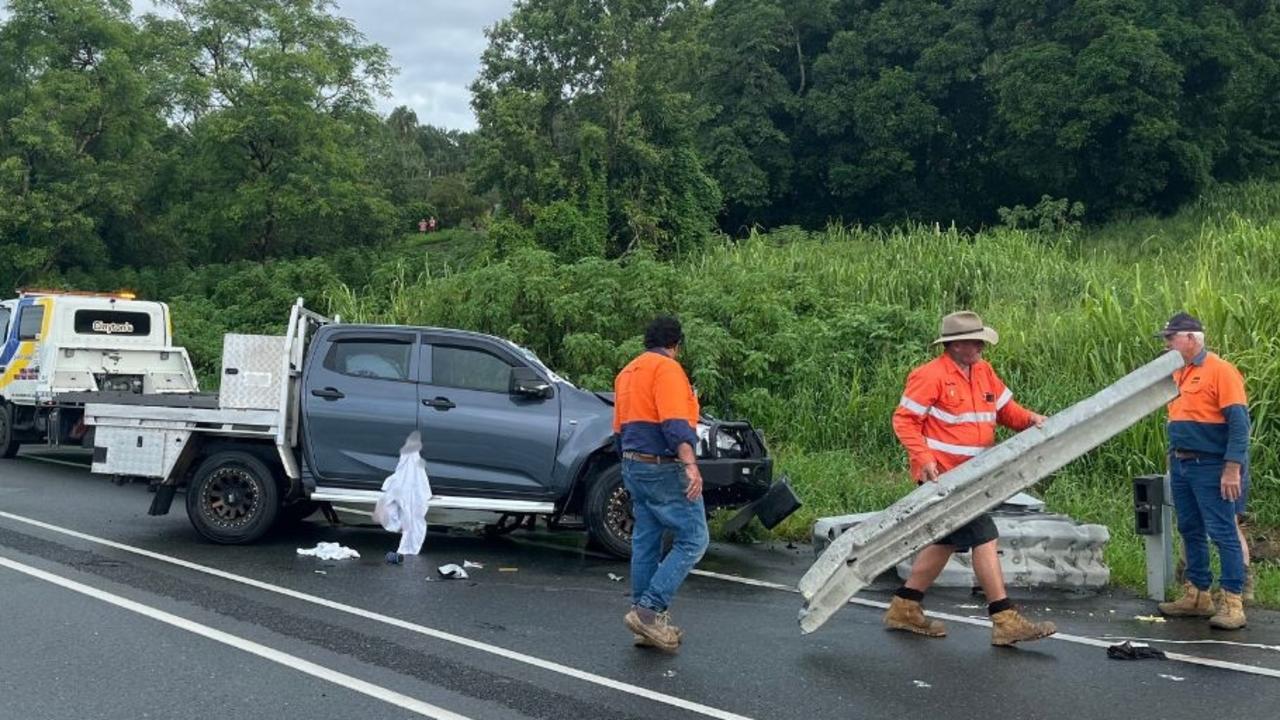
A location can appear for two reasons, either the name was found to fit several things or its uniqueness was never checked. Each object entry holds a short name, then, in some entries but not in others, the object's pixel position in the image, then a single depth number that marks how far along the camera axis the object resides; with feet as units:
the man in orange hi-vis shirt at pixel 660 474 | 20.84
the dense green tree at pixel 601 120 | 97.30
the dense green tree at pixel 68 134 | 93.20
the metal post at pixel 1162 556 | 26.16
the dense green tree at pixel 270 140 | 96.84
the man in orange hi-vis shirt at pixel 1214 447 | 22.77
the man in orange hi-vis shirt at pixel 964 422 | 21.24
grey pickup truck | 30.94
